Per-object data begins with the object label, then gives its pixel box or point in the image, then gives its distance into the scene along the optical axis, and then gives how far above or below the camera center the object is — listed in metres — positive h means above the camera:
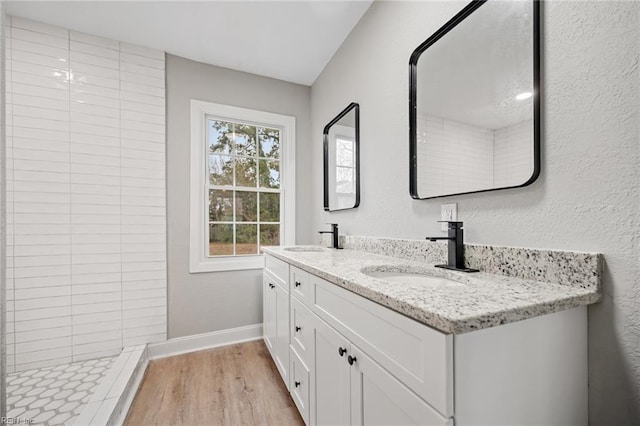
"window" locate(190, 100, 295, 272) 2.44 +0.29
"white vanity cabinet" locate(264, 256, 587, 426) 0.58 -0.40
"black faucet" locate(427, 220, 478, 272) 1.12 -0.13
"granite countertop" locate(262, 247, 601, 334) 0.58 -0.22
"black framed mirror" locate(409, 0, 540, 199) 0.95 +0.47
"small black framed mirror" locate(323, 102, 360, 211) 1.98 +0.44
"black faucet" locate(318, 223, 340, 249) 2.18 -0.17
